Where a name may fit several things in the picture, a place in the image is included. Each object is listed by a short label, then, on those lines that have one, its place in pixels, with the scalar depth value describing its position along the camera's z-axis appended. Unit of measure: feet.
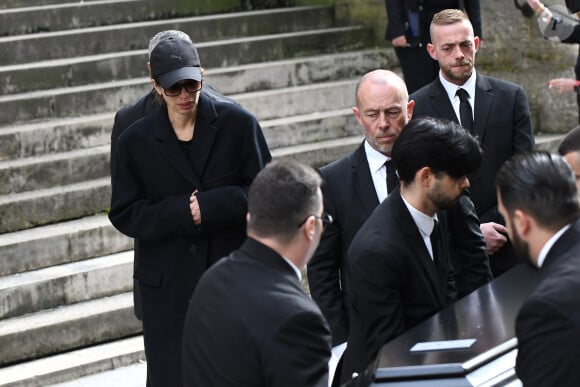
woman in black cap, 32.96
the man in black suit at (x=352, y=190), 30.73
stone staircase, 44.37
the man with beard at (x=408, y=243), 25.64
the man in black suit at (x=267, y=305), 21.11
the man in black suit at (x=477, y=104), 35.50
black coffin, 23.04
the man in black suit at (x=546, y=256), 20.44
